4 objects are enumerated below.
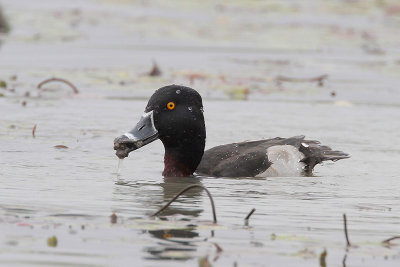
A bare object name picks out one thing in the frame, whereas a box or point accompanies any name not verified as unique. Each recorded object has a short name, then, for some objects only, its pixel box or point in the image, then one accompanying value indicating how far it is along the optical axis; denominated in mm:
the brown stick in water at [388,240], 14252
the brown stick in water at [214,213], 15159
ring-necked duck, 21625
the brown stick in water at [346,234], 14027
